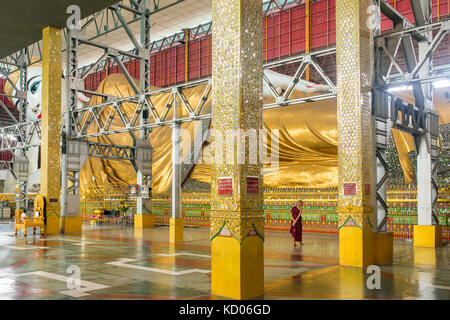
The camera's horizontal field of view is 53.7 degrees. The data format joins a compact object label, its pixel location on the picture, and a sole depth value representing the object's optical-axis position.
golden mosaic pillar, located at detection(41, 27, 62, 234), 14.36
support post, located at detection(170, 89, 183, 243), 11.59
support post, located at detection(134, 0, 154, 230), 16.41
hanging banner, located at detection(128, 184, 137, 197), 15.51
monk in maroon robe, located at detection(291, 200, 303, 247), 11.05
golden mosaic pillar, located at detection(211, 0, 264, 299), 5.29
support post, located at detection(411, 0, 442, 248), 10.47
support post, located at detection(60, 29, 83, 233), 14.65
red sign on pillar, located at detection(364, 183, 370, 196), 8.02
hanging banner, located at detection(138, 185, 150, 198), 15.51
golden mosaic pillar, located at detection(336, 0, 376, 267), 7.96
